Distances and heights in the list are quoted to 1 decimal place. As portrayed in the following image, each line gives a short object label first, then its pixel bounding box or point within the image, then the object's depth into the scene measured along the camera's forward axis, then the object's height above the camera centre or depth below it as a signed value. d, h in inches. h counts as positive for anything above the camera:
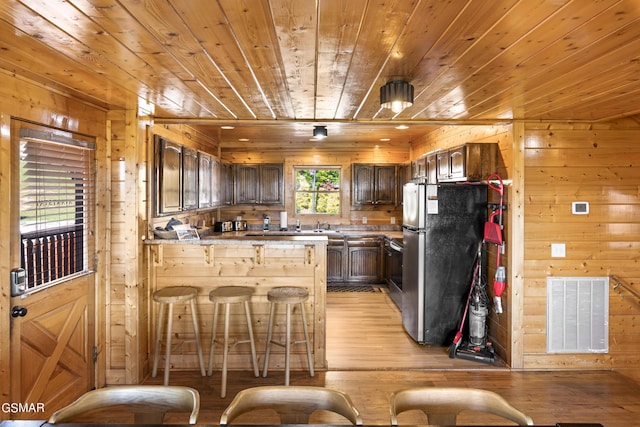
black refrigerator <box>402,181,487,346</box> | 164.6 -19.1
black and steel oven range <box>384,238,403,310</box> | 216.1 -36.6
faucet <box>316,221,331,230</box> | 283.3 -14.3
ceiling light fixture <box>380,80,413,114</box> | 102.3 +28.6
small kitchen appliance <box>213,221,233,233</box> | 257.8 -13.6
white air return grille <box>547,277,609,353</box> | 149.1 -40.6
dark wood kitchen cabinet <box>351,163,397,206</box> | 280.8 +14.6
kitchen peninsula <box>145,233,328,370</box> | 146.7 -27.3
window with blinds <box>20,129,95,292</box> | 98.3 +0.0
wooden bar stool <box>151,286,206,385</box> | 131.4 -36.5
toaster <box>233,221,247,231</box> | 272.3 -14.2
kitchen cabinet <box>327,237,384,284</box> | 265.7 -36.7
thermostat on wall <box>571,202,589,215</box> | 148.9 -1.2
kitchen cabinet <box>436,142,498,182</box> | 159.5 +17.8
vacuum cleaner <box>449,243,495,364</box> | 156.0 -49.4
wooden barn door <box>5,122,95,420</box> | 94.8 -23.0
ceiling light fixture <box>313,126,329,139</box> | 170.2 +31.6
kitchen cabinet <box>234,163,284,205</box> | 279.1 +15.2
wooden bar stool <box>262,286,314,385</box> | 131.7 -36.4
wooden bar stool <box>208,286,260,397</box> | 130.1 -36.3
